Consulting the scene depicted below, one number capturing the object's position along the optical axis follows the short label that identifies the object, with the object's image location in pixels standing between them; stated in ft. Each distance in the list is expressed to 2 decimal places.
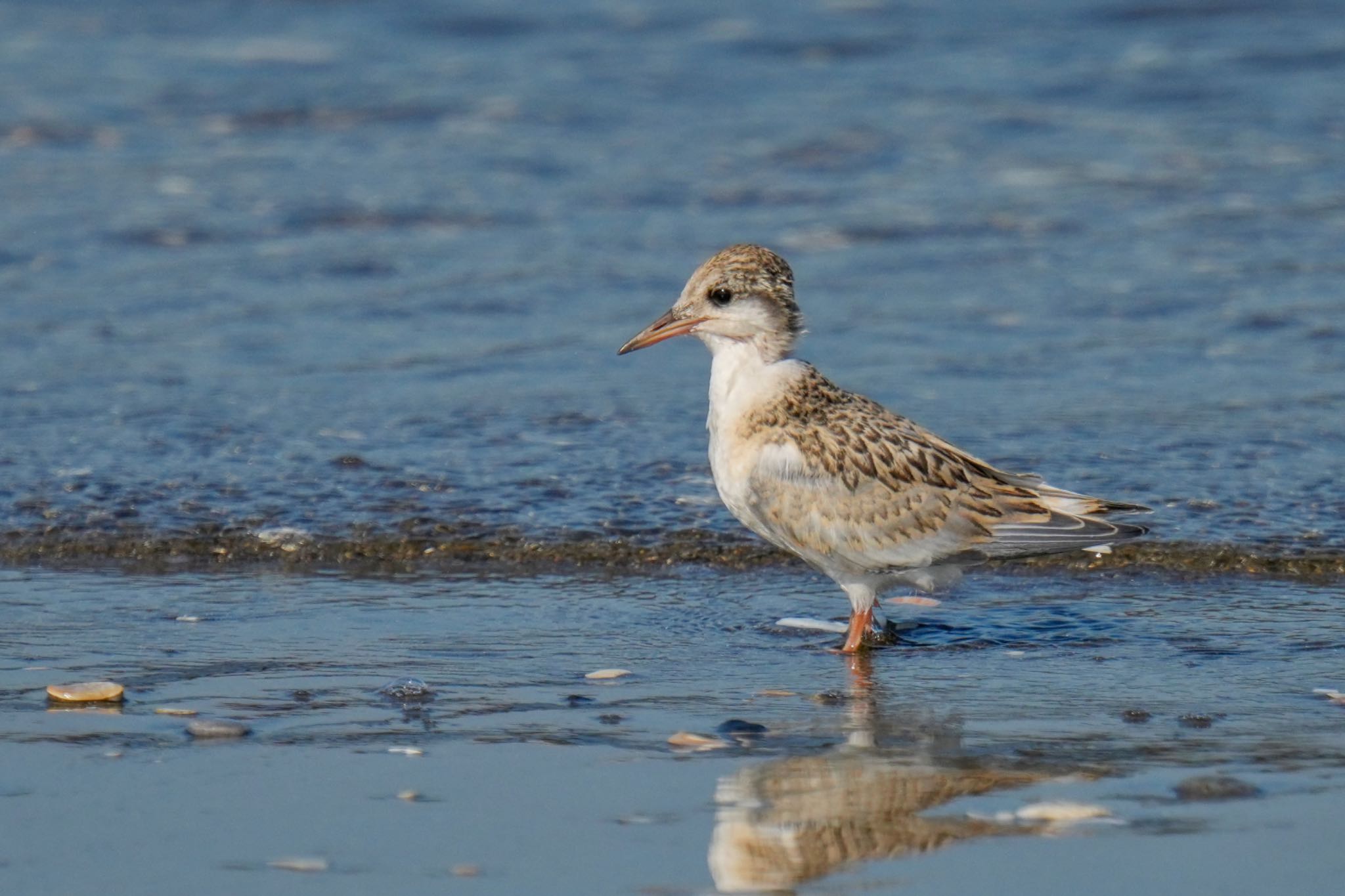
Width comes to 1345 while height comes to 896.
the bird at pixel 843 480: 38.11
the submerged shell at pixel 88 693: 32.32
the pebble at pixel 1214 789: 27.48
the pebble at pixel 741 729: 30.86
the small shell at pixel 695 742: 30.22
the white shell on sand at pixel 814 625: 38.99
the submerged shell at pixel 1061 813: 26.61
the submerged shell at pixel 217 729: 30.35
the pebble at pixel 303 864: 24.89
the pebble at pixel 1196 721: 31.37
